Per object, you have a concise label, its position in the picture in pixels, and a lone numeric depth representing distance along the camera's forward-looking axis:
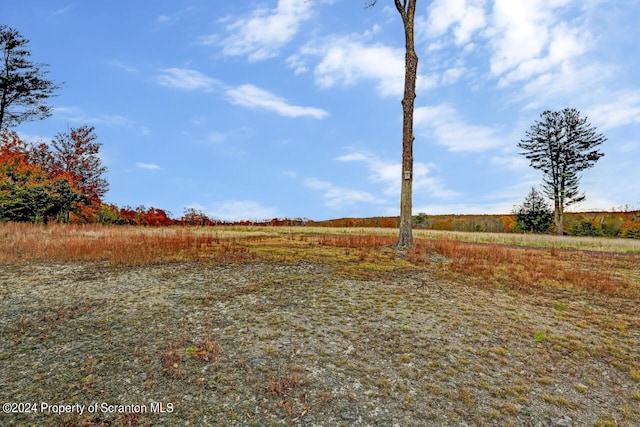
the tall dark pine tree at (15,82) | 26.61
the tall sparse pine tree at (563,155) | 35.00
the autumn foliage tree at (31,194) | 21.11
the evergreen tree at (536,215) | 38.50
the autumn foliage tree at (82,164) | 32.47
